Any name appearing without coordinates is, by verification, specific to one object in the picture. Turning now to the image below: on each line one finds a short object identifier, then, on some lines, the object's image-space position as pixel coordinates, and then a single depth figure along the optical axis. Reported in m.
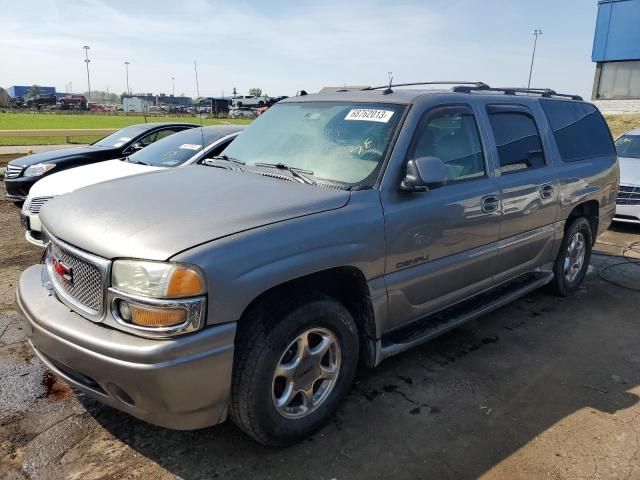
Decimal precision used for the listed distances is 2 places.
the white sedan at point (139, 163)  5.86
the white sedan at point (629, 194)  7.63
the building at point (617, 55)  31.22
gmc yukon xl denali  2.31
